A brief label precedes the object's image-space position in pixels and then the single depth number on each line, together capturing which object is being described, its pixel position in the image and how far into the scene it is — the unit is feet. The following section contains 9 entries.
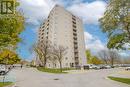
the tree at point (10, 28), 16.90
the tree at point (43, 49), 94.06
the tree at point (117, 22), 33.36
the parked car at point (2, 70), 45.59
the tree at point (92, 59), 133.37
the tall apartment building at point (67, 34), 115.80
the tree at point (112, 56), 132.15
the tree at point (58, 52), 90.54
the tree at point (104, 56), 137.32
